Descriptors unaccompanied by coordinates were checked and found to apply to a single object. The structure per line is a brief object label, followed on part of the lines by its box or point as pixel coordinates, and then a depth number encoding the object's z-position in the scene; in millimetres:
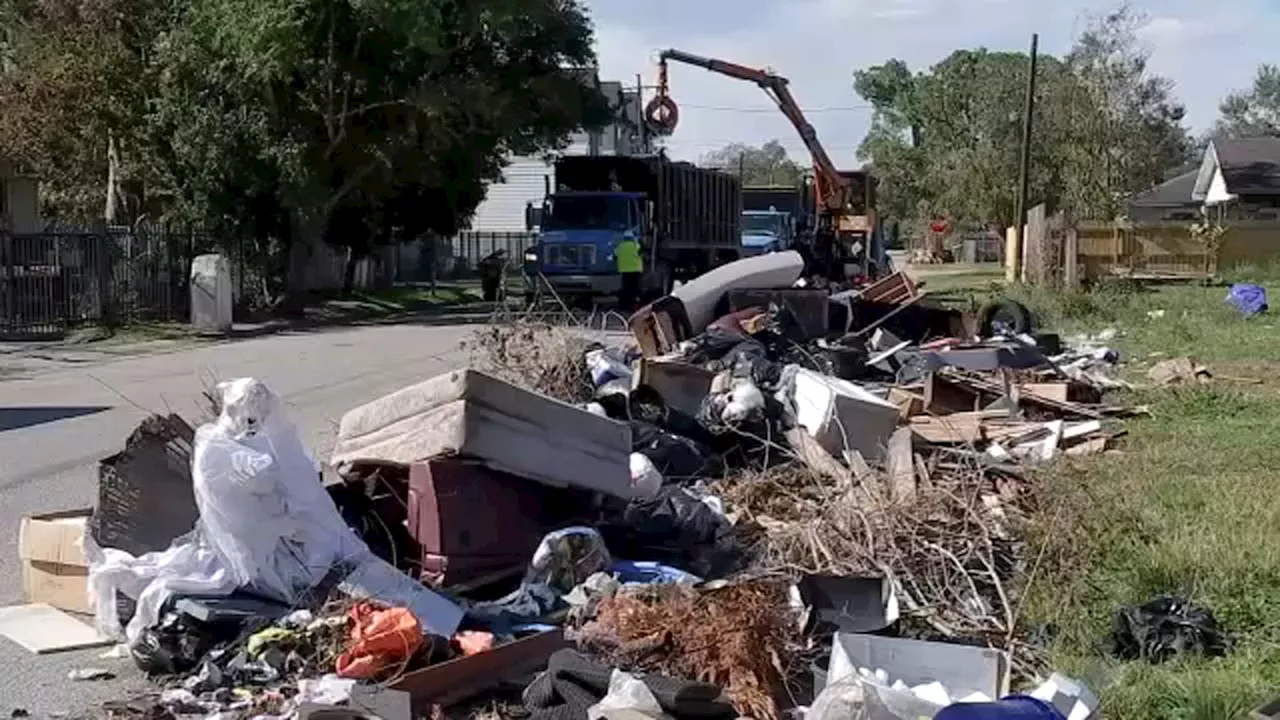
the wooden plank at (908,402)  13074
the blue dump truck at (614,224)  32375
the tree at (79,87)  35062
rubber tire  20422
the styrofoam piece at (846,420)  11023
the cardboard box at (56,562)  7695
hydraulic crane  38125
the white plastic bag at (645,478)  9203
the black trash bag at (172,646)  6719
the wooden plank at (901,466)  8719
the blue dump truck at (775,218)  41781
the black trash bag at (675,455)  10672
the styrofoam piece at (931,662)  5953
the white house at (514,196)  73875
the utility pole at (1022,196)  44344
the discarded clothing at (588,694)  5738
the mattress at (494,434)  7934
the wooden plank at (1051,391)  14188
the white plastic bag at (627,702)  5523
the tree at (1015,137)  51719
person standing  32125
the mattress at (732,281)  18266
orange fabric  6305
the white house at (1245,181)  62938
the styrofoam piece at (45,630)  7264
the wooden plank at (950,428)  11898
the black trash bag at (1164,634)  6750
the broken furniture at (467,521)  7801
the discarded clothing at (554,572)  7316
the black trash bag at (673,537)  8430
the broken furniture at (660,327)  16500
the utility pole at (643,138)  39906
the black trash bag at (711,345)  15031
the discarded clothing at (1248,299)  28234
